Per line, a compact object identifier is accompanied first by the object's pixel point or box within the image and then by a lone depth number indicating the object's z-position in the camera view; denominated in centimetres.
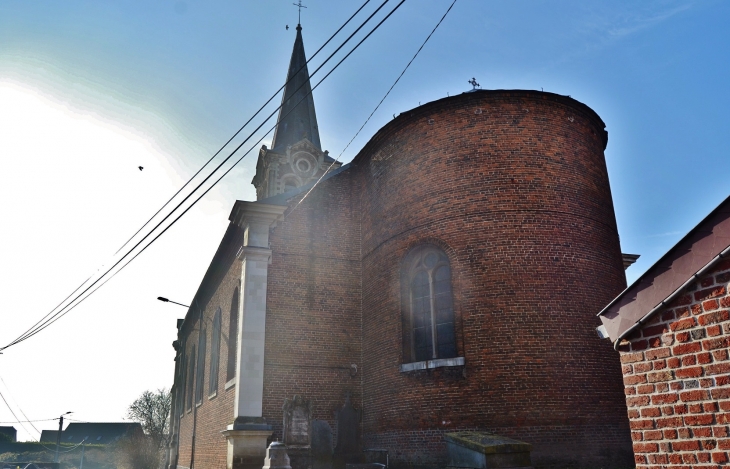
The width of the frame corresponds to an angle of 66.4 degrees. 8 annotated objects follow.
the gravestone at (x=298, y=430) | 1206
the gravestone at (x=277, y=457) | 1144
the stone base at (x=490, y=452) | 905
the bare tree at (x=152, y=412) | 6034
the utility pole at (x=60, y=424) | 5122
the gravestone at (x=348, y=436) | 1361
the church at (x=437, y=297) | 1148
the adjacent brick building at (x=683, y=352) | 382
